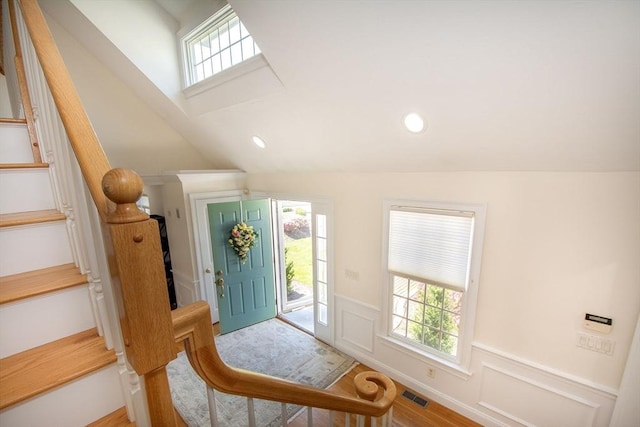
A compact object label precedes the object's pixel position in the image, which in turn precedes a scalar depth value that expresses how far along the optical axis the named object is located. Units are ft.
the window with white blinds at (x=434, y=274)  7.79
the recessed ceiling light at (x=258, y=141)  10.35
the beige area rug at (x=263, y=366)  8.51
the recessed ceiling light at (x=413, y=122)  6.50
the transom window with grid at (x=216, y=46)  8.25
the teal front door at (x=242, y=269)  12.40
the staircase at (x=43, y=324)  2.28
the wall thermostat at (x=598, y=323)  6.02
